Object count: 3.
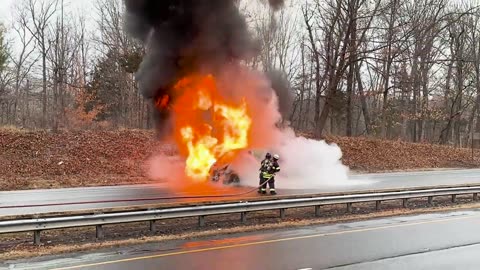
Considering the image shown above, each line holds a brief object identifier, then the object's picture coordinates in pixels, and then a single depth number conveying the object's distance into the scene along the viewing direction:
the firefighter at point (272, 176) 16.27
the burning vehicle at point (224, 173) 18.61
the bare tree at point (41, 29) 39.40
